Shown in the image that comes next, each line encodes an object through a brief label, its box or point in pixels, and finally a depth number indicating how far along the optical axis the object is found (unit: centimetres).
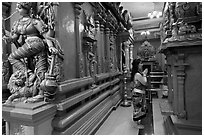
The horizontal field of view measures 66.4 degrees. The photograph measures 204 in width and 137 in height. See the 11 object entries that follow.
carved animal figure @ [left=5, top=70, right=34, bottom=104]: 185
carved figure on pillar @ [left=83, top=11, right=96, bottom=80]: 273
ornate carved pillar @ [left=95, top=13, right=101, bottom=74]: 350
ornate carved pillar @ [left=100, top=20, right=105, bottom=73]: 379
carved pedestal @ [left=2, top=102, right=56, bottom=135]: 156
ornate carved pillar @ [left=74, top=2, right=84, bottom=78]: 242
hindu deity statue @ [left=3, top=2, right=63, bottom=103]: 179
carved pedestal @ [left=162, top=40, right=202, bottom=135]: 200
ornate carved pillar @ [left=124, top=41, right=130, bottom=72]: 696
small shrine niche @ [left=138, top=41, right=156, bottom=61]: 853
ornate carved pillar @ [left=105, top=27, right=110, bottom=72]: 412
